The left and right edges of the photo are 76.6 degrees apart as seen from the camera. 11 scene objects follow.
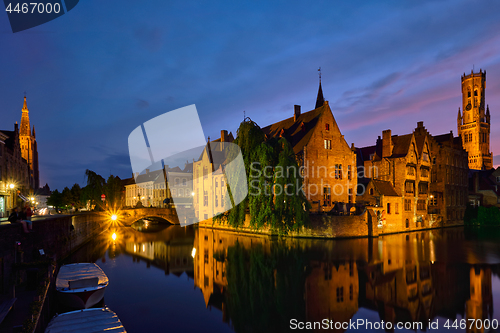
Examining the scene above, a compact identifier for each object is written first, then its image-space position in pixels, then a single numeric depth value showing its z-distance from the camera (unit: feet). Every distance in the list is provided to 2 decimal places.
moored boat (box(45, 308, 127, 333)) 29.86
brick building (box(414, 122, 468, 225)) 164.80
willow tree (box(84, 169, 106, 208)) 180.65
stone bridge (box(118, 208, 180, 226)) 175.22
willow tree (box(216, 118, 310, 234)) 101.60
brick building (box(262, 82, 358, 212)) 134.00
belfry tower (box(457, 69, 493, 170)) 356.38
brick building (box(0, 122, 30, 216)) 109.70
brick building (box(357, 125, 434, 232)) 143.71
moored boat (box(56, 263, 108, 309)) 43.27
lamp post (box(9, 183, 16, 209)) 125.13
